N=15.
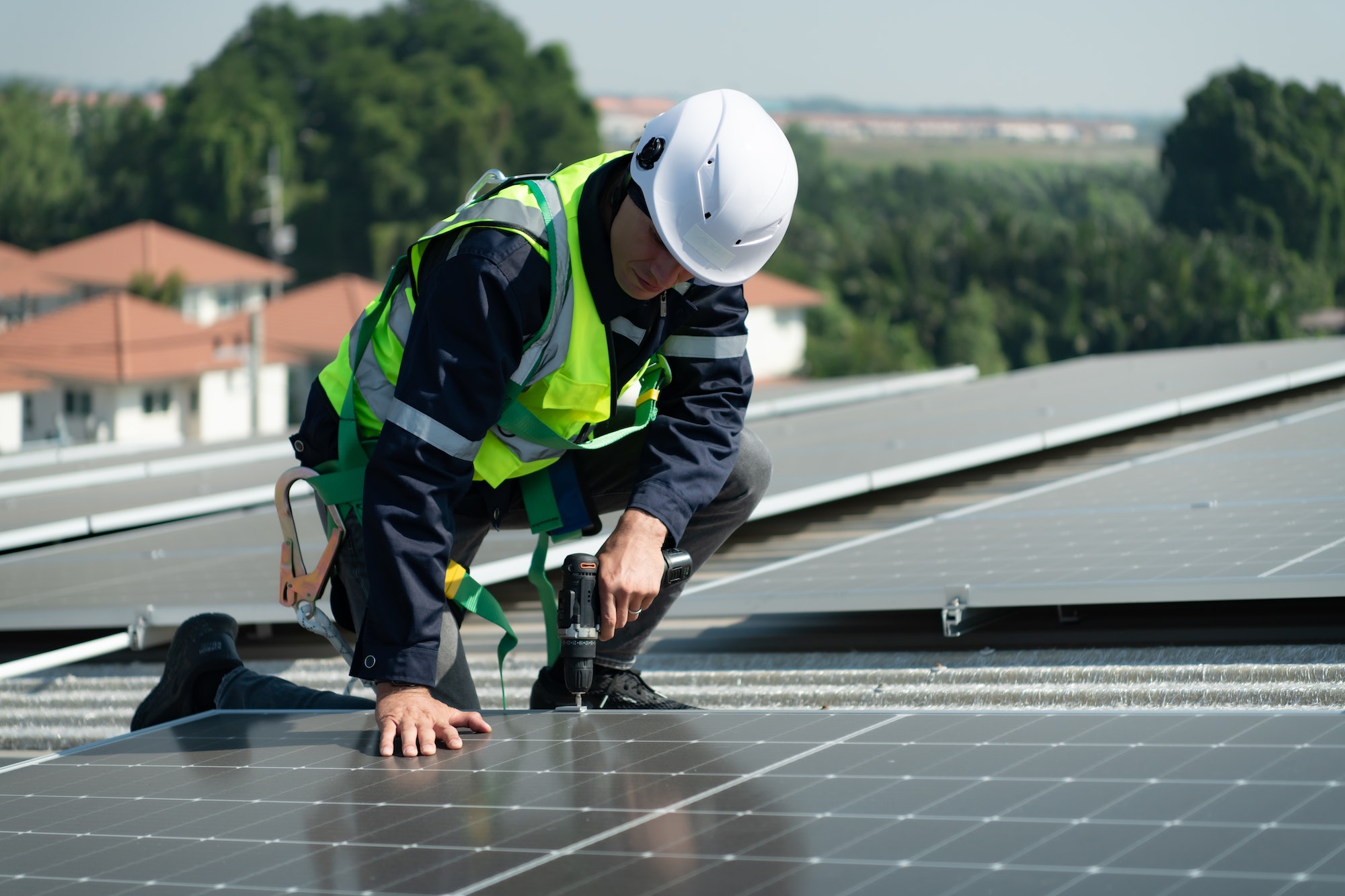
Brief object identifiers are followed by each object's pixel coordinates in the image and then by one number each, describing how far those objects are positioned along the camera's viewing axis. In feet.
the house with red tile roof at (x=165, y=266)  247.29
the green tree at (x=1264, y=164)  290.97
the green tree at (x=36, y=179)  296.71
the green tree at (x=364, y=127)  277.64
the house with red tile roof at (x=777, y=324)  250.16
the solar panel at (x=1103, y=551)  14.08
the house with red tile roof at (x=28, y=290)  247.29
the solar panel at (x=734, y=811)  7.44
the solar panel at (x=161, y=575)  17.70
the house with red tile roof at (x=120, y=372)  192.65
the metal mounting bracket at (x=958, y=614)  14.76
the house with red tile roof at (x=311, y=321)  221.87
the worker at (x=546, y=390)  11.82
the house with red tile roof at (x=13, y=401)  182.91
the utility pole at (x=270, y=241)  175.22
